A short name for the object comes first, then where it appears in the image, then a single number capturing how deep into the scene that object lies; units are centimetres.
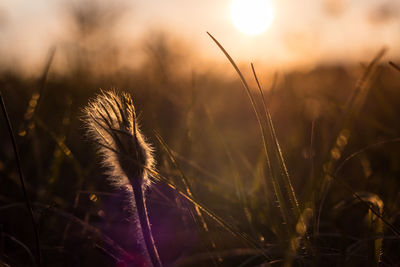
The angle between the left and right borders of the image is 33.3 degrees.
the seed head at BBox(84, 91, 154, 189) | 26
